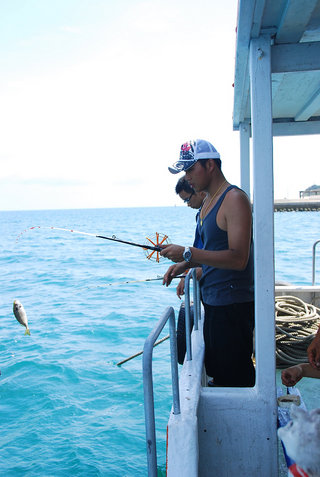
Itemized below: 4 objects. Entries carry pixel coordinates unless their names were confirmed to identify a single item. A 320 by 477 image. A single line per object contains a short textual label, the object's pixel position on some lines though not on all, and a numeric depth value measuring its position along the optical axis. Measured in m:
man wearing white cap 2.11
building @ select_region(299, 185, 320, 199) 55.77
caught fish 6.52
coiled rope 4.04
